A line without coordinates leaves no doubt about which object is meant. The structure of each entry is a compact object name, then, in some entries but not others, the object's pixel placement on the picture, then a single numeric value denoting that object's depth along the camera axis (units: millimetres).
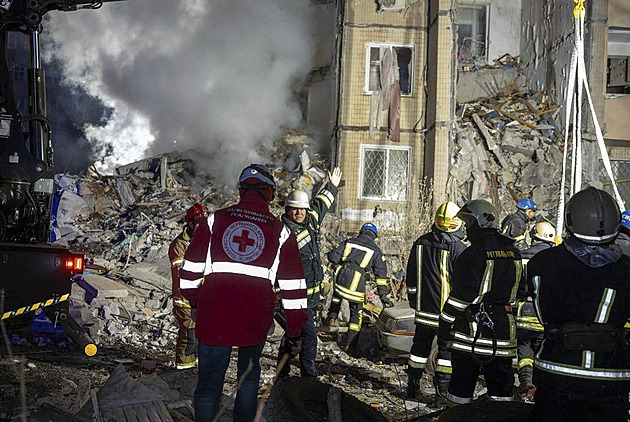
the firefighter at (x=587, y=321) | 3156
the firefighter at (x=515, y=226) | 7363
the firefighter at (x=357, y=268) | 9016
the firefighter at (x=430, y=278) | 6375
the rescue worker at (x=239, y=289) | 3863
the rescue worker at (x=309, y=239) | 6074
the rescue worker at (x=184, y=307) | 6559
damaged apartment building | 15984
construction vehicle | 5824
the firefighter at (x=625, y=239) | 5535
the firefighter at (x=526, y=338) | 6574
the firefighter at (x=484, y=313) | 4906
